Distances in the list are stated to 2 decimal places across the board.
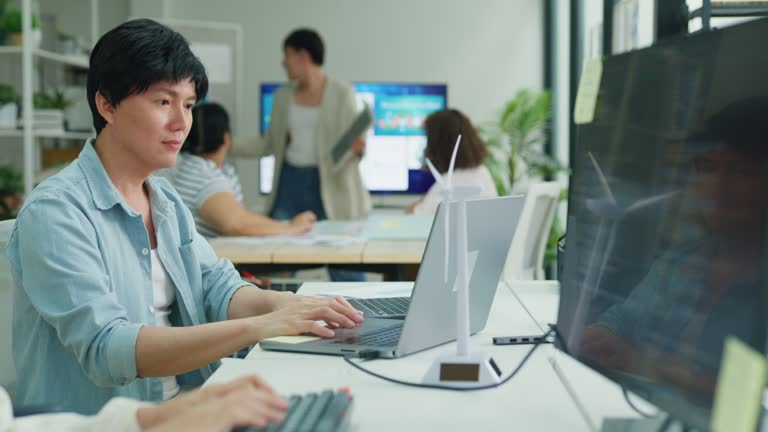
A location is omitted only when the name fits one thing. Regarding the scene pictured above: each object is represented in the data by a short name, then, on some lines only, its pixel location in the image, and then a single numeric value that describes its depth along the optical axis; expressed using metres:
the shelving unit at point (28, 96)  4.47
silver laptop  1.32
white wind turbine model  1.22
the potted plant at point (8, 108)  4.59
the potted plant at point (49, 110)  4.88
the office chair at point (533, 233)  3.15
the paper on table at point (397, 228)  3.31
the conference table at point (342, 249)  2.91
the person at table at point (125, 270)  1.42
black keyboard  0.88
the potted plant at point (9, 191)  4.76
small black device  1.50
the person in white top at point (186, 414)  0.88
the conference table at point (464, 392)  1.06
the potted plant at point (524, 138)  5.87
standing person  4.64
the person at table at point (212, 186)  3.27
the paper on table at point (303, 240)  3.15
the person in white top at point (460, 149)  3.82
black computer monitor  0.74
